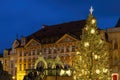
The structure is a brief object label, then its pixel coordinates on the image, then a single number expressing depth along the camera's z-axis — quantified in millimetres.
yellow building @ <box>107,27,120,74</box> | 53219
